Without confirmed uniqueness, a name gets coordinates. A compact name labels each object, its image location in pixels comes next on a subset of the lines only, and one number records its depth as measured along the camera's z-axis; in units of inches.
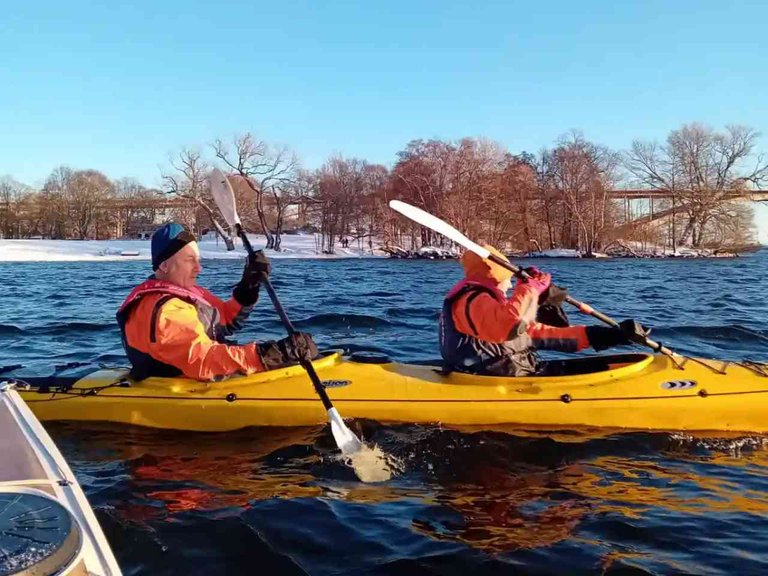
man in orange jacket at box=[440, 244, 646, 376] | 174.6
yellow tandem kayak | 182.9
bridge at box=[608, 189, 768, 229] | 1599.4
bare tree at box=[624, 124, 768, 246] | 1600.6
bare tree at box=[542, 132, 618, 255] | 1595.7
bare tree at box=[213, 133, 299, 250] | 1670.8
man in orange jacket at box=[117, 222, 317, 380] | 175.8
